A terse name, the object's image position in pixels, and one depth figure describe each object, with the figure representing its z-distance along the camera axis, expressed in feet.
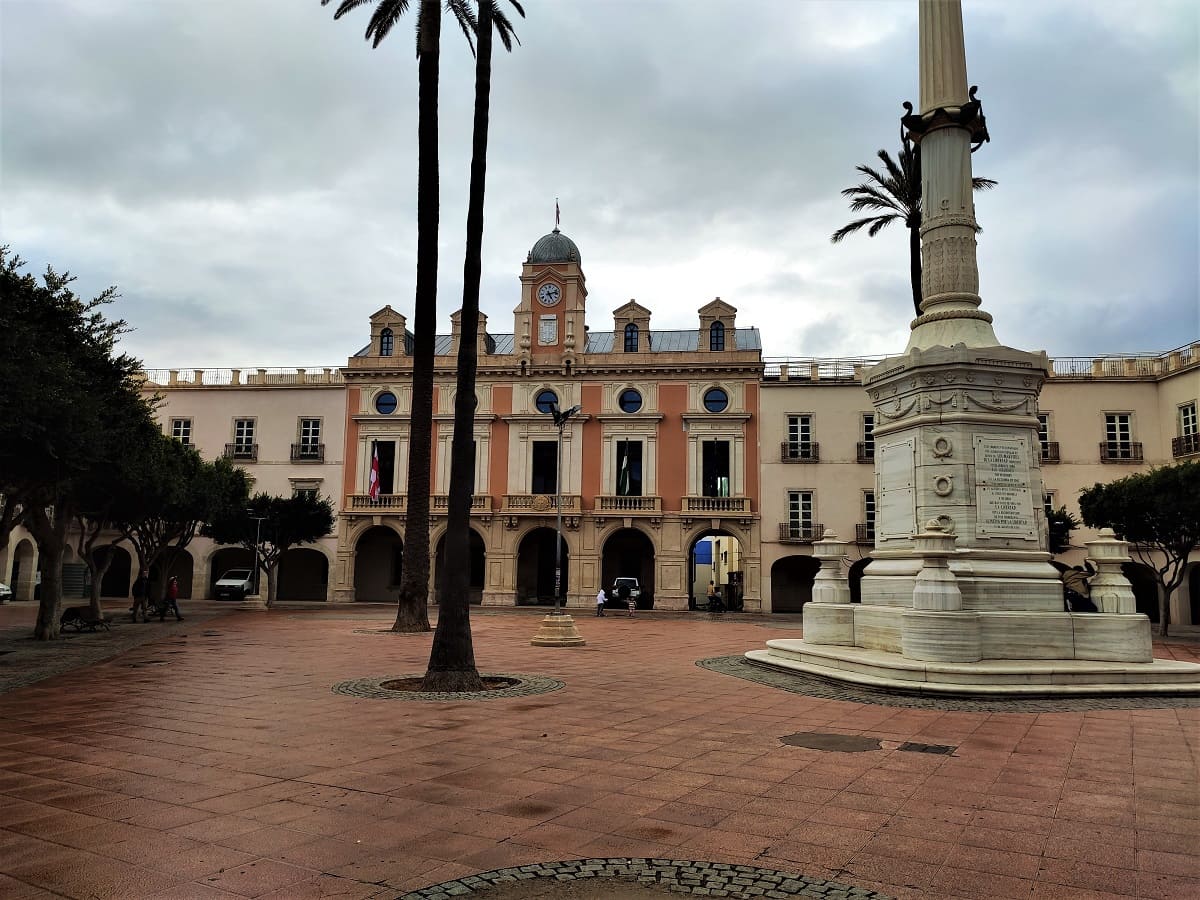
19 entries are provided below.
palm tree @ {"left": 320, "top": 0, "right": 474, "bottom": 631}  66.80
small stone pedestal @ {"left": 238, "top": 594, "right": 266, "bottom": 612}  119.21
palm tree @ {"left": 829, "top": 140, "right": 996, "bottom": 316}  87.56
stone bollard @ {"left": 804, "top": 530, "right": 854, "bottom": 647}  48.32
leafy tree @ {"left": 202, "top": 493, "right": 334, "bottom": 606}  124.36
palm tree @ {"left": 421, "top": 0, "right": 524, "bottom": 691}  38.88
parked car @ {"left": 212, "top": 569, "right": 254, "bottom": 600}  138.10
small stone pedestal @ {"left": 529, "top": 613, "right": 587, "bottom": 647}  62.75
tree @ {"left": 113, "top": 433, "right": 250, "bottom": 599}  74.42
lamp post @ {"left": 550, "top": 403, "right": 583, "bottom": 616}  94.37
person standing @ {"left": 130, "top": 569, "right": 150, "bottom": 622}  87.15
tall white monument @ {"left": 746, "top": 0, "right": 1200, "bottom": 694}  39.01
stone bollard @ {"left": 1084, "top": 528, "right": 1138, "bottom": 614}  41.50
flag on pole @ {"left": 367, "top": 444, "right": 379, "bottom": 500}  126.00
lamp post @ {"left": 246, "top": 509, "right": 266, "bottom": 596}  121.21
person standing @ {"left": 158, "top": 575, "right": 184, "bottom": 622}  90.94
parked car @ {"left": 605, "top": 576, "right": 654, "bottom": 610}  134.10
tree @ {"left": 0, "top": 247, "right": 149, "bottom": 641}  42.88
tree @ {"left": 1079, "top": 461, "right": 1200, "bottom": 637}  82.38
